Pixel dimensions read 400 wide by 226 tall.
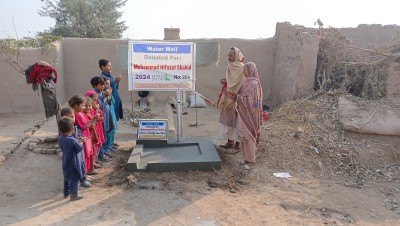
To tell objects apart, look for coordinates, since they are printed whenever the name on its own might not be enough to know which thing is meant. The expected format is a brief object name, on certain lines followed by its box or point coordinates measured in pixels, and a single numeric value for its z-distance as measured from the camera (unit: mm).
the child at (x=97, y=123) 4875
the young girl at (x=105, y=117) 5188
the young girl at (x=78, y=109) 4324
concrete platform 4895
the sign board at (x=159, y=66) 5832
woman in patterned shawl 5172
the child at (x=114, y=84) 5818
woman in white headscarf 5574
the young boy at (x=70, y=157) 3977
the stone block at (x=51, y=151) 5688
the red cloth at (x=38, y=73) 6027
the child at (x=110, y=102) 5426
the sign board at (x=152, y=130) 5711
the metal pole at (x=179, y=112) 5828
